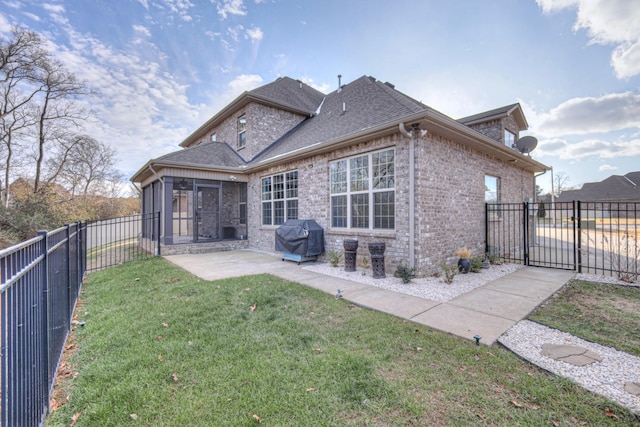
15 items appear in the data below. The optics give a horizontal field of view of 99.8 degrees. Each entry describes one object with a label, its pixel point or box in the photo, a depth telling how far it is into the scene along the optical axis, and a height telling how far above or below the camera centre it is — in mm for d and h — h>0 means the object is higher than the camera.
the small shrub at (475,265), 7164 -1294
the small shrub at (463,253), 7090 -966
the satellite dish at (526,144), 11641 +3154
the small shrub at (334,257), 7722 -1174
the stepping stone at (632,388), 2376 -1551
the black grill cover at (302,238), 8148 -638
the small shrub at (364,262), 7254 -1240
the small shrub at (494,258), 8359 -1304
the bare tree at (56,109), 17234 +7410
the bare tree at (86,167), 19750 +4163
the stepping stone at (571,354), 2906 -1551
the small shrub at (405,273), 5898 -1267
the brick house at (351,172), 6527 +1517
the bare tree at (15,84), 15031 +8140
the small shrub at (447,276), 5965 -1317
